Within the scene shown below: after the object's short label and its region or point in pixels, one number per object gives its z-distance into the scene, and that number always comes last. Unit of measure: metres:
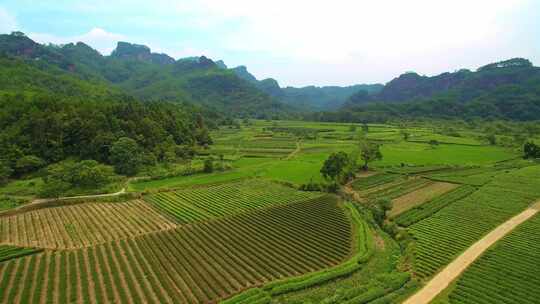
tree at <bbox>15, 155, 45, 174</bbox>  68.69
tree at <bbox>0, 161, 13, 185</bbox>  62.69
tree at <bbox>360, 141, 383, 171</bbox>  79.81
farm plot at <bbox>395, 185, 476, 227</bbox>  48.22
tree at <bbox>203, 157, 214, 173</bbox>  77.62
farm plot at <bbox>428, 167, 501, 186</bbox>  68.62
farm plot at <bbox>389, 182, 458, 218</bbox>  54.09
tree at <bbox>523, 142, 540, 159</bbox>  93.75
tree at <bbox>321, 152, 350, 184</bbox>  66.44
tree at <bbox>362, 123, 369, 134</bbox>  159.07
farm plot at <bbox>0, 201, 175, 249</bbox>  40.75
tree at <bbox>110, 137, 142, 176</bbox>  75.56
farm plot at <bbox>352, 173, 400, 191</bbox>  67.06
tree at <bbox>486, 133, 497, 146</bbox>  121.56
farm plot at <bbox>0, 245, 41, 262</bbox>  35.67
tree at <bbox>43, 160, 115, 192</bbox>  60.06
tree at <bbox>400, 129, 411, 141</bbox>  131.75
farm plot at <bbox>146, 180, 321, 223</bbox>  51.25
